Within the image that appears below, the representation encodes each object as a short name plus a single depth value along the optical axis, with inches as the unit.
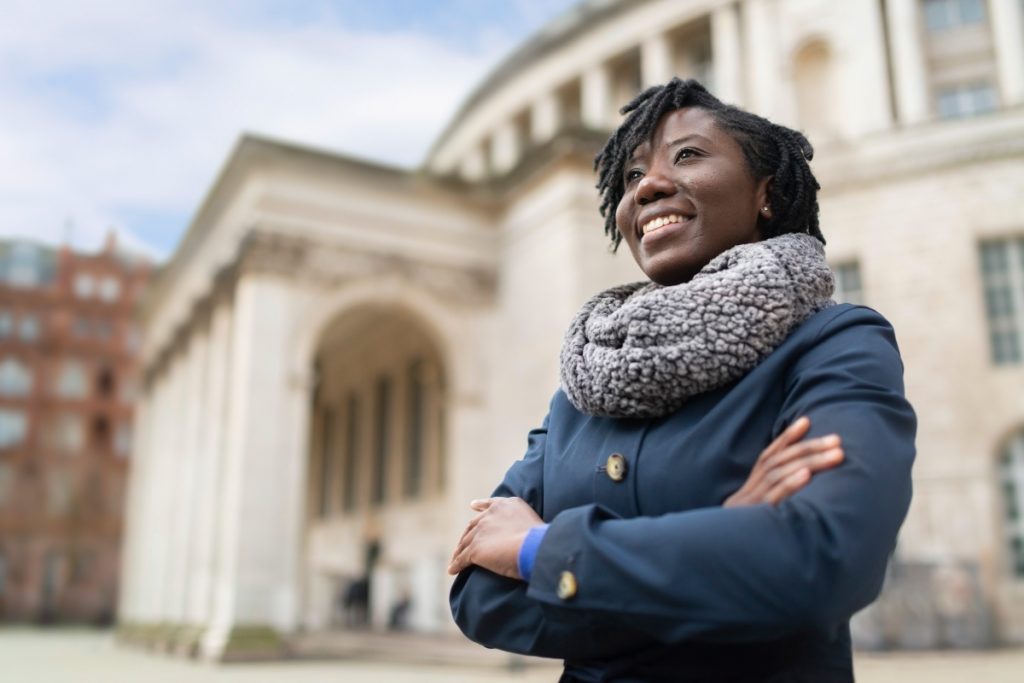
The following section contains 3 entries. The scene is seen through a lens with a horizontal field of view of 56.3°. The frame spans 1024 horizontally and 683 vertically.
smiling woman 53.9
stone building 704.4
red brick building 1964.8
